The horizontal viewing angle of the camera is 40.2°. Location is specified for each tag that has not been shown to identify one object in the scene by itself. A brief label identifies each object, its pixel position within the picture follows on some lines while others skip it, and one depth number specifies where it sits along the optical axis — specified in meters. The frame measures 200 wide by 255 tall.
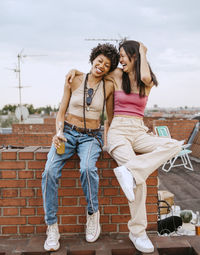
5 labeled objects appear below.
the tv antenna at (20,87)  15.31
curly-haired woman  2.31
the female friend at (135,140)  2.25
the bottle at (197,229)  3.68
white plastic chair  8.40
